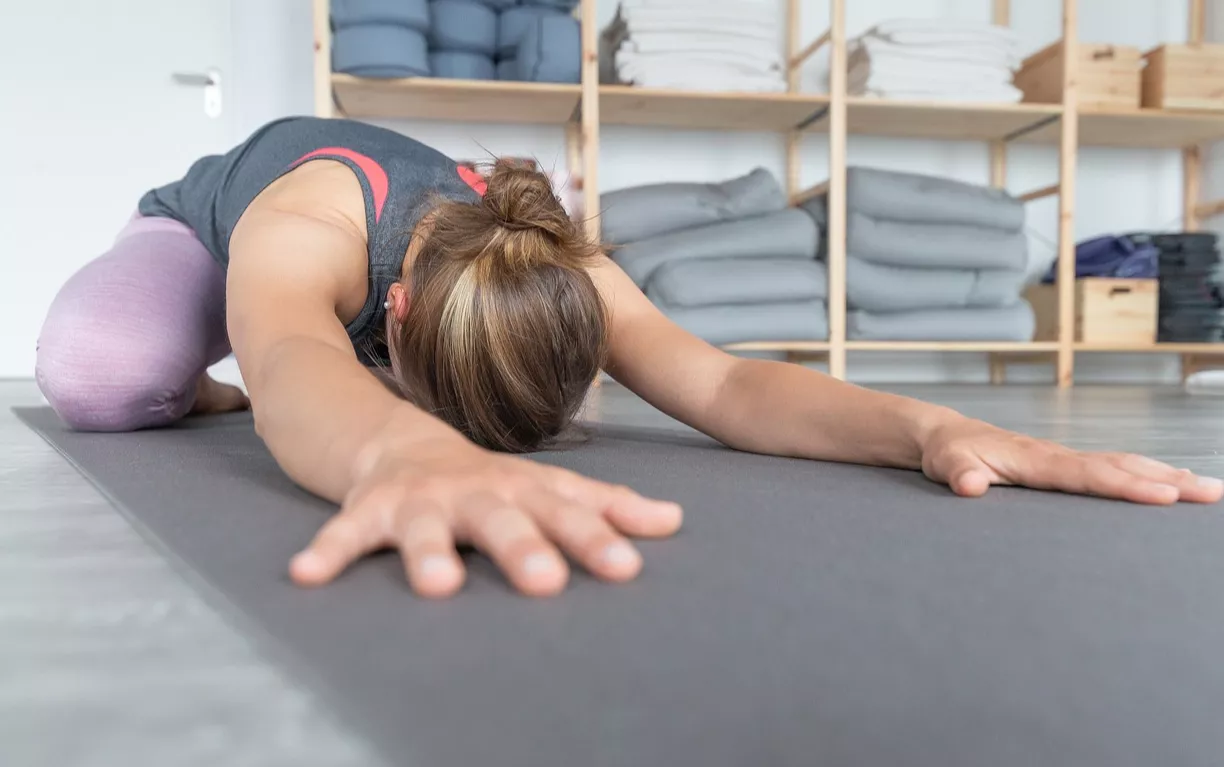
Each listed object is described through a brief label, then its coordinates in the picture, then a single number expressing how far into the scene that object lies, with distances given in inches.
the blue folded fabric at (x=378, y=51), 90.5
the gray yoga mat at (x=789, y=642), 11.6
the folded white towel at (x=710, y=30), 101.5
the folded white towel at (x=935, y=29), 105.0
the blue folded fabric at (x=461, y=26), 94.5
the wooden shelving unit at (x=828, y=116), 97.3
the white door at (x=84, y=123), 111.2
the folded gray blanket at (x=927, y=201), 104.6
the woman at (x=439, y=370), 17.9
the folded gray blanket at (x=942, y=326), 106.2
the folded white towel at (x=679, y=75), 100.7
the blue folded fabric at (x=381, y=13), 90.2
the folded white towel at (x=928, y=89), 104.7
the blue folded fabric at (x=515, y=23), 96.4
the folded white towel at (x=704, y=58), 100.8
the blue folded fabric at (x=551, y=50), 95.2
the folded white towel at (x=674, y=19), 101.5
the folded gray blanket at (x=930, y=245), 105.3
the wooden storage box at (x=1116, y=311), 110.9
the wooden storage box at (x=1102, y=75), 109.6
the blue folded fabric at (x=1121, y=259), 112.7
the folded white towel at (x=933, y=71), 104.5
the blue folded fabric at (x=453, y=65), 96.0
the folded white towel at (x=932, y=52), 104.7
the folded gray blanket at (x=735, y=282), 101.0
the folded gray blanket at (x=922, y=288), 105.6
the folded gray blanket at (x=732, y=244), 102.2
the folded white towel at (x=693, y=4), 102.0
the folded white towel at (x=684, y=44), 101.0
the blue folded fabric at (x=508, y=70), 98.3
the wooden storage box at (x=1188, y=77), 108.3
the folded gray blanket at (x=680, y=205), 103.7
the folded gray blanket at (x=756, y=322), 101.4
